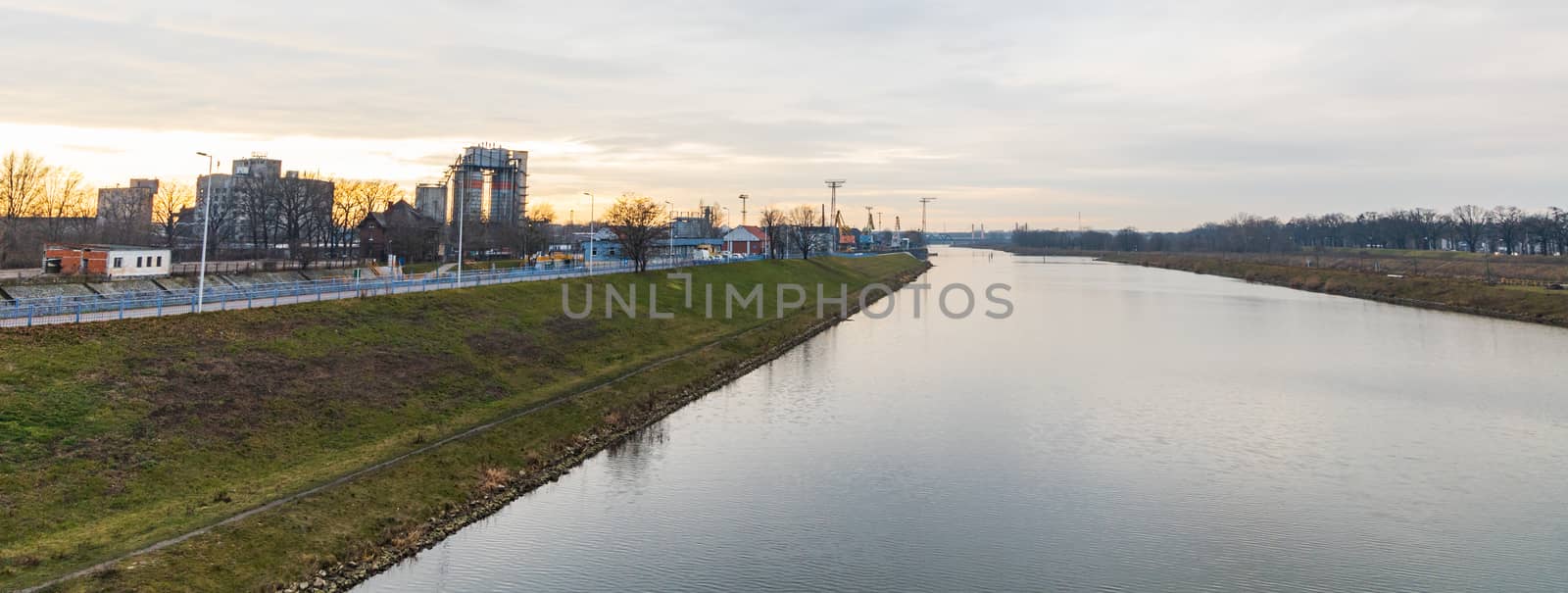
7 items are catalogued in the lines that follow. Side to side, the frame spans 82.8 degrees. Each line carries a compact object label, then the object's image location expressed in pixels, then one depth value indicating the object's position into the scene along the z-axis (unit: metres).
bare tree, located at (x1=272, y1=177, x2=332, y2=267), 80.94
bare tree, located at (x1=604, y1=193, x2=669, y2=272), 73.12
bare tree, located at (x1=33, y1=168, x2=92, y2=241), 75.06
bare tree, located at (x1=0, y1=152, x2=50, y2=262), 71.06
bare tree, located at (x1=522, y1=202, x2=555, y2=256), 99.75
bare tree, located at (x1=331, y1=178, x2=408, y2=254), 96.94
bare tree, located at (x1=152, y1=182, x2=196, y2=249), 83.36
